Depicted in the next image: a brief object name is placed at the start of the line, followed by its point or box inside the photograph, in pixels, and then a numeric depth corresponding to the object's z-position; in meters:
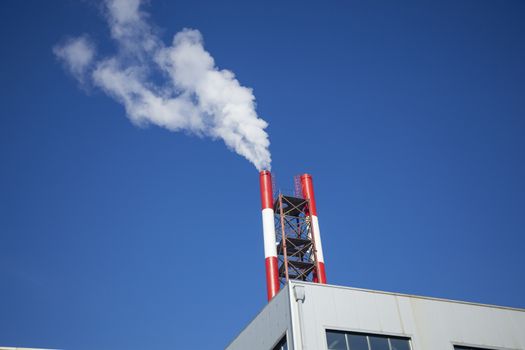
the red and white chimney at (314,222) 39.72
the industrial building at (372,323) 18.59
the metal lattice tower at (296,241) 40.09
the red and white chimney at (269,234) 37.44
